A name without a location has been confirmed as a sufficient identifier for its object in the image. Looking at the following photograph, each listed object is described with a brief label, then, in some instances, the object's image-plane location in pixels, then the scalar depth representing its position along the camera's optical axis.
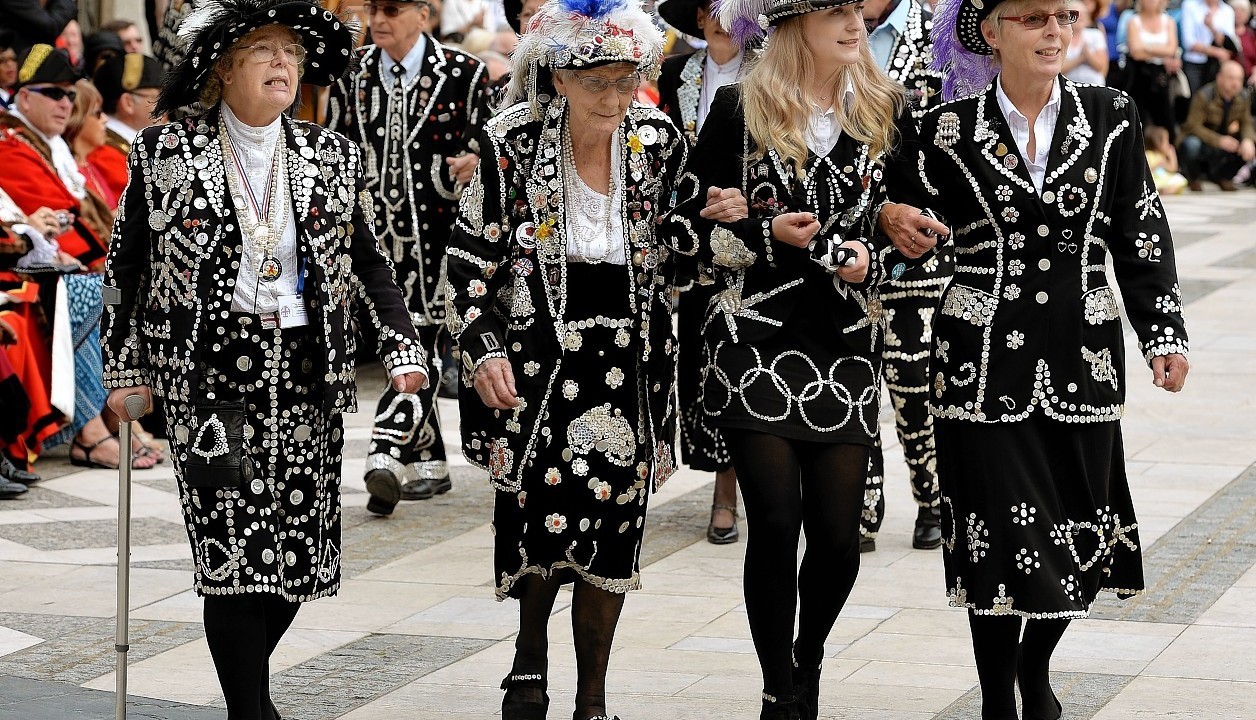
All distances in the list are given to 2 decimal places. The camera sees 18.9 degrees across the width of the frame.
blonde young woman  9.47
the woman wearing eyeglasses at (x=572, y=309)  9.51
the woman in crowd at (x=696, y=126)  13.61
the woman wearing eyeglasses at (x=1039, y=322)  9.12
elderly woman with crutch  8.95
